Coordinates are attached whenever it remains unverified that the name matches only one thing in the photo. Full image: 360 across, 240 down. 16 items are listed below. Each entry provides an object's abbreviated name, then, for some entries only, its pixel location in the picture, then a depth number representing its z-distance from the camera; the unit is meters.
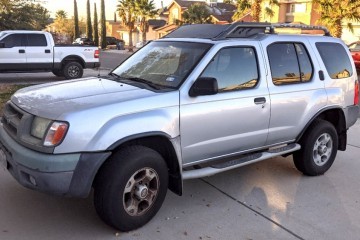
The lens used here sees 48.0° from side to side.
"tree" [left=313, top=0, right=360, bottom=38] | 22.53
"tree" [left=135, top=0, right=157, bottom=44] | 57.31
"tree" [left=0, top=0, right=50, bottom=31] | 22.92
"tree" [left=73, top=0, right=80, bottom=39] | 63.62
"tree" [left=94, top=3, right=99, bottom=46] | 59.12
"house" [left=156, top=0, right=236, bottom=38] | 50.54
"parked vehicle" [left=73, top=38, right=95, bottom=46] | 48.03
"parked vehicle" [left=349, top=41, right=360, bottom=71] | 19.78
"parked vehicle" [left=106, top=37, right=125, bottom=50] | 59.11
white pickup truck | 14.10
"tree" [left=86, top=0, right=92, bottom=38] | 60.03
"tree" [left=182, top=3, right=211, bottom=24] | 45.31
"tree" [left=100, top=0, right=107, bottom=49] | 54.94
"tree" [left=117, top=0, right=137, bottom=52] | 59.12
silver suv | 3.29
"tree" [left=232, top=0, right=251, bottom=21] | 28.75
